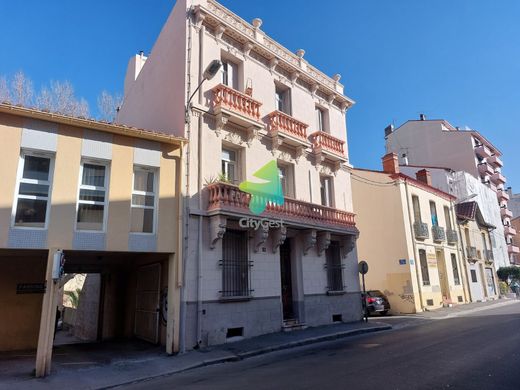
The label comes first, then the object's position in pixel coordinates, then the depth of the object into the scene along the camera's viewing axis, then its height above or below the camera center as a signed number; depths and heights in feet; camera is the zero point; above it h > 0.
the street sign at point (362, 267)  53.89 +2.96
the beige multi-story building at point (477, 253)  95.61 +8.56
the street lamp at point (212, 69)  35.70 +20.22
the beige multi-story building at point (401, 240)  71.77 +9.07
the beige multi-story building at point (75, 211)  30.50 +7.16
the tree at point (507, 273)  125.39 +3.78
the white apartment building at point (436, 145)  140.87 +50.63
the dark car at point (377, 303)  66.03 -2.37
